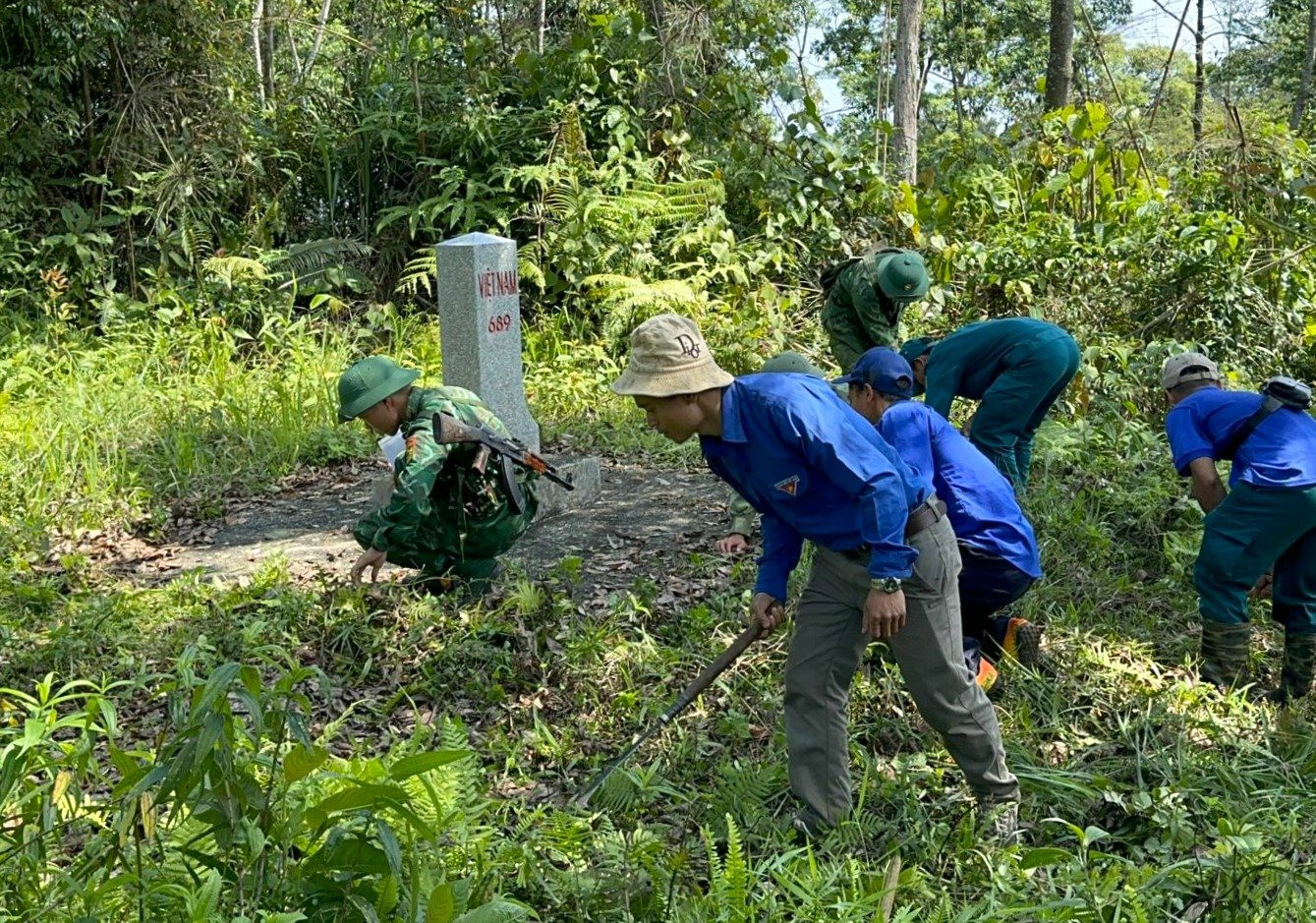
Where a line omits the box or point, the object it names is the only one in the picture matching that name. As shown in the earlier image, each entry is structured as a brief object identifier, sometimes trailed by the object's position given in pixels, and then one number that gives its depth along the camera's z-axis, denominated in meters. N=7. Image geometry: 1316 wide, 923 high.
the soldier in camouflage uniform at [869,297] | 6.92
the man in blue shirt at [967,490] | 4.49
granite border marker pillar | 7.33
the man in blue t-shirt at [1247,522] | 5.18
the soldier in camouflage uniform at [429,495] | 5.34
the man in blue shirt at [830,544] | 3.64
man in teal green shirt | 6.49
